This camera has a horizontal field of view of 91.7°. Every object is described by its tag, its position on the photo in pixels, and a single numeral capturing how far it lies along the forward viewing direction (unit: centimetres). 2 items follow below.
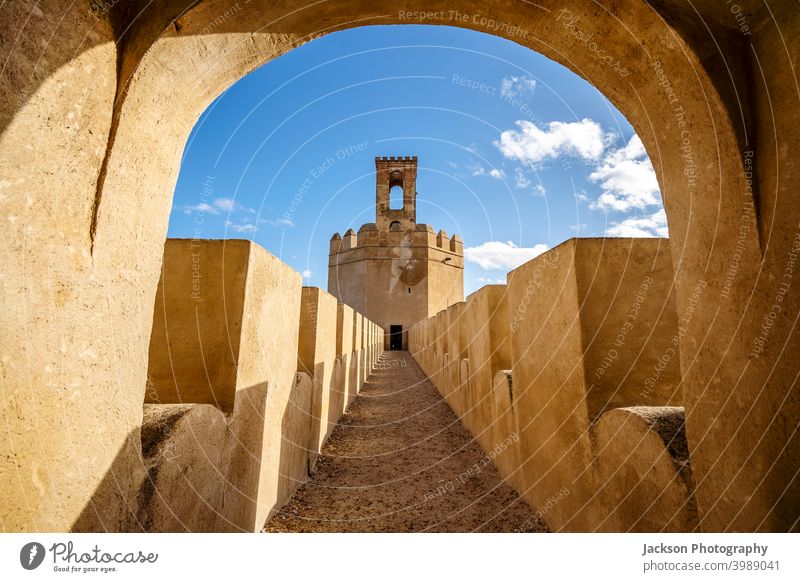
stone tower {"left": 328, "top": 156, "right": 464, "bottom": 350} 2523
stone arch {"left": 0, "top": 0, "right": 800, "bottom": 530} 121
